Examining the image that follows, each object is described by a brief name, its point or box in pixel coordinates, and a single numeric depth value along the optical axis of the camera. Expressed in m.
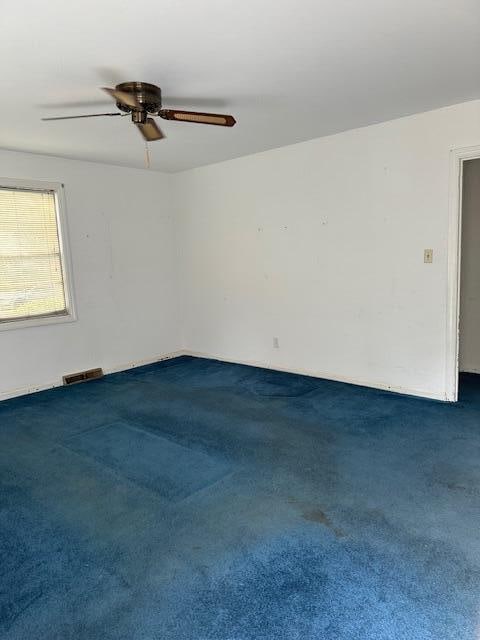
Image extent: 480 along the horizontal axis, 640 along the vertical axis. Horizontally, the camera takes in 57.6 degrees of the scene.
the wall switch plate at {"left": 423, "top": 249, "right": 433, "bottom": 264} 3.72
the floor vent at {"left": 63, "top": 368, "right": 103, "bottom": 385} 4.88
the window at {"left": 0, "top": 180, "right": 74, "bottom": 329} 4.38
